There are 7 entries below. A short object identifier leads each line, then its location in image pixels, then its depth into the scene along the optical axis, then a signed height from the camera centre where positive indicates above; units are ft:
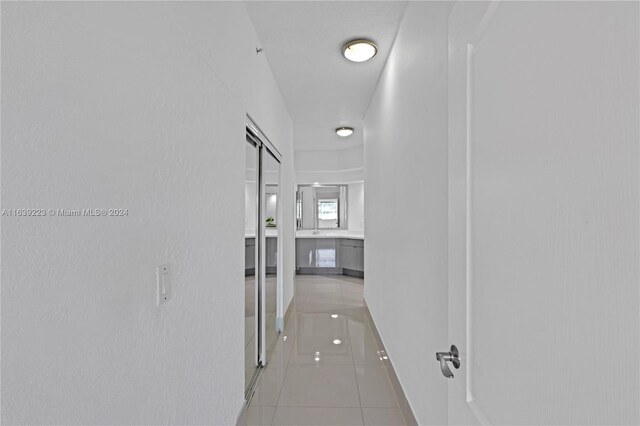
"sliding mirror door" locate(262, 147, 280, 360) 9.36 -0.92
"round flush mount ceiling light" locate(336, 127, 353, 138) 16.63 +4.50
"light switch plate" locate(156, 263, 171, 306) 3.39 -0.78
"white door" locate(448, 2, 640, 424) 1.21 +0.01
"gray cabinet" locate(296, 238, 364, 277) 22.16 -3.02
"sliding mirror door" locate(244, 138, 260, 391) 7.48 -1.29
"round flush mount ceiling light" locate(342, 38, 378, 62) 8.20 +4.47
